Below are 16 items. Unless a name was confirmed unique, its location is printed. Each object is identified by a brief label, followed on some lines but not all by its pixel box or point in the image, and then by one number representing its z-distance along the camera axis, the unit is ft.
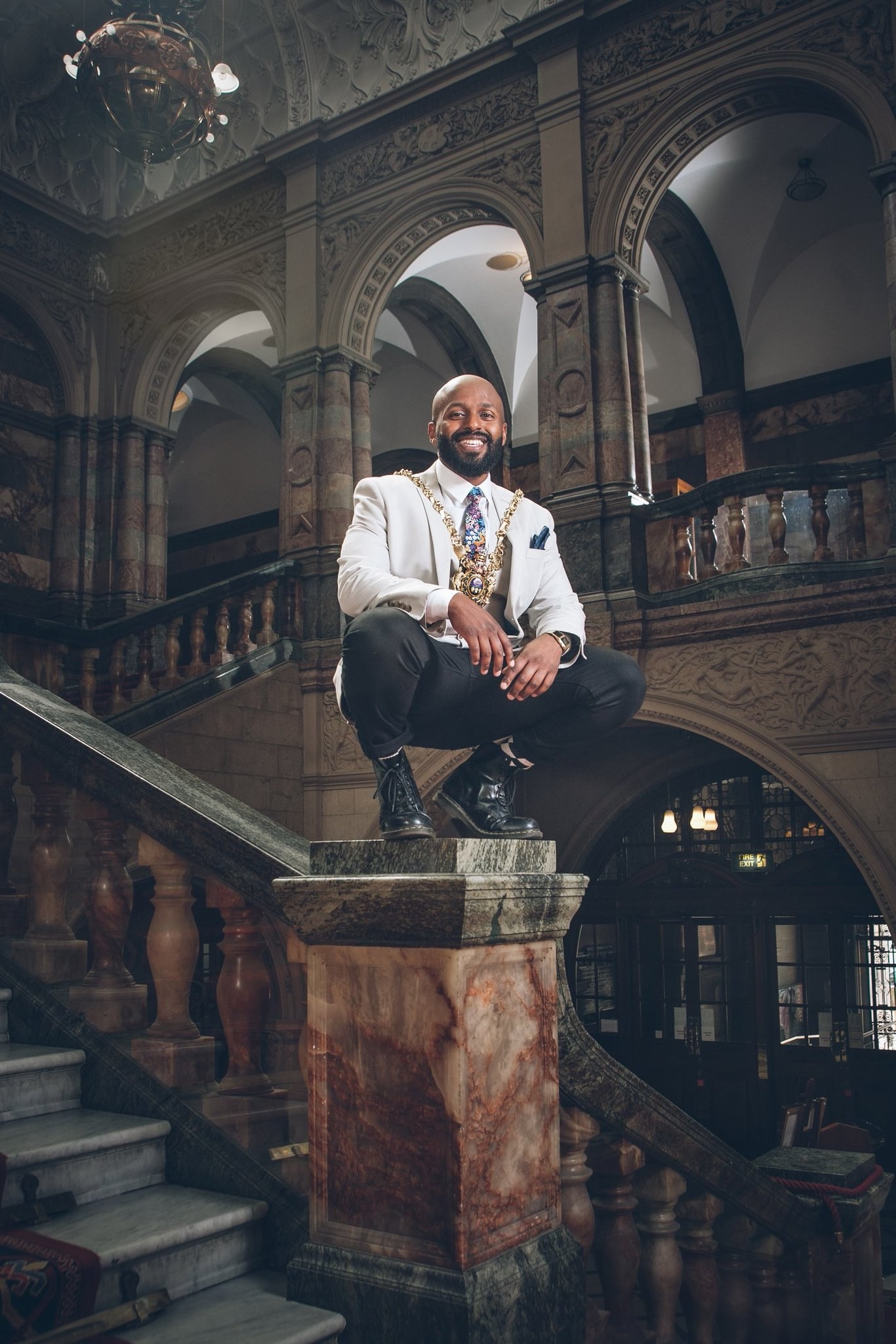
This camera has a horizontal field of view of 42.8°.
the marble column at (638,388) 27.86
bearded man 7.16
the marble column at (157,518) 38.65
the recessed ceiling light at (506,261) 40.47
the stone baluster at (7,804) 11.62
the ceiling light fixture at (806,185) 34.53
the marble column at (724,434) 39.99
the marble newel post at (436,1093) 6.75
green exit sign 33.19
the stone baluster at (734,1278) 9.46
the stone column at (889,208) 23.77
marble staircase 7.10
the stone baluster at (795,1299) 9.79
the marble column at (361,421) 33.55
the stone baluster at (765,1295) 9.53
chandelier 20.89
